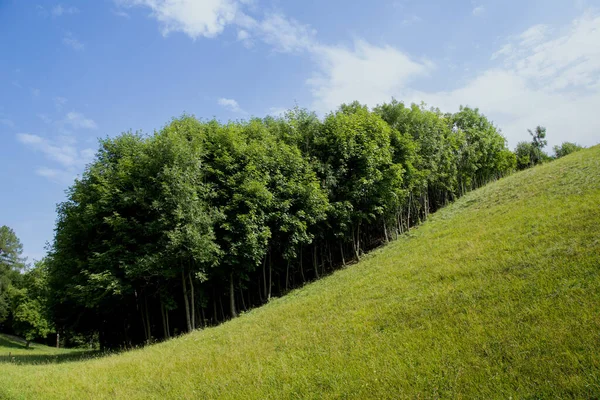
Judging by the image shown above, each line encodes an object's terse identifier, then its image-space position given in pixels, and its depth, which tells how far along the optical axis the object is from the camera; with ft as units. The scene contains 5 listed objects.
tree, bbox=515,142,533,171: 260.25
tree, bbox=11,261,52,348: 178.09
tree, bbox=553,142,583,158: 283.59
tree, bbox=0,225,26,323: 213.25
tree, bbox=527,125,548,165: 257.55
